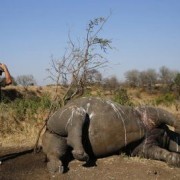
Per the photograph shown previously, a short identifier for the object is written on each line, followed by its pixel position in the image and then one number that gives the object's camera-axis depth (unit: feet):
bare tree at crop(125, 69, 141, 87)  101.56
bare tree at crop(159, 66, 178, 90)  100.06
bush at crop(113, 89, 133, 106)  28.34
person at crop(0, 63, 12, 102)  13.82
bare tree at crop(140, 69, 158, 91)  98.47
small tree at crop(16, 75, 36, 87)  95.40
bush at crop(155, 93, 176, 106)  45.45
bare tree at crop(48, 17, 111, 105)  21.77
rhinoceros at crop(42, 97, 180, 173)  14.48
